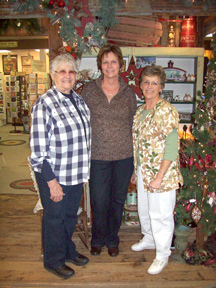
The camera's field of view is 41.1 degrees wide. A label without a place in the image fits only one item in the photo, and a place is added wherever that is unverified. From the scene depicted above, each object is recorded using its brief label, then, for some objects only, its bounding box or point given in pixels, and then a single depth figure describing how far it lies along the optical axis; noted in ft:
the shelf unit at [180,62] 11.98
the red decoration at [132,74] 11.32
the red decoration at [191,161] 7.83
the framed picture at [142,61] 12.27
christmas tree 7.60
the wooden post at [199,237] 7.88
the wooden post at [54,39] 9.51
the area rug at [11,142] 24.23
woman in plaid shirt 6.18
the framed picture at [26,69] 35.07
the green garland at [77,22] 8.48
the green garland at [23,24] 15.35
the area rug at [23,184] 14.07
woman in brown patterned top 7.19
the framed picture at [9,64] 34.53
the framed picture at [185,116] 13.34
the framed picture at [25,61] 34.71
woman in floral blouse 6.70
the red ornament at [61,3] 8.20
